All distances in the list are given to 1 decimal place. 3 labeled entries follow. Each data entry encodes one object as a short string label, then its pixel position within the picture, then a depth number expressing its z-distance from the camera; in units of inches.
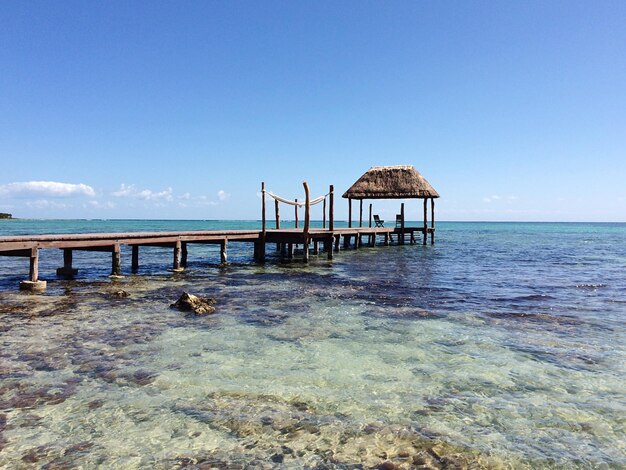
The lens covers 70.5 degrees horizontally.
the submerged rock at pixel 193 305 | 378.6
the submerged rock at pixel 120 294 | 449.5
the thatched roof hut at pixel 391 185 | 1261.1
